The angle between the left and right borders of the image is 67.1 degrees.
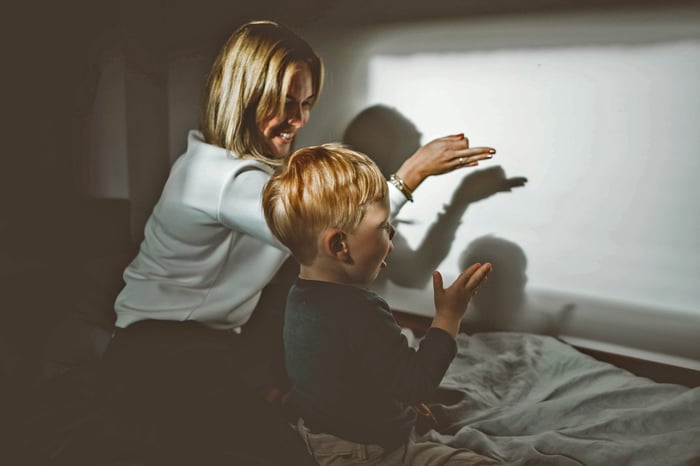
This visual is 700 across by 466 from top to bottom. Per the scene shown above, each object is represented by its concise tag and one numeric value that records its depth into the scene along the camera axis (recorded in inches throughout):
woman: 26.8
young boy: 23.4
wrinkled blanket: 27.3
